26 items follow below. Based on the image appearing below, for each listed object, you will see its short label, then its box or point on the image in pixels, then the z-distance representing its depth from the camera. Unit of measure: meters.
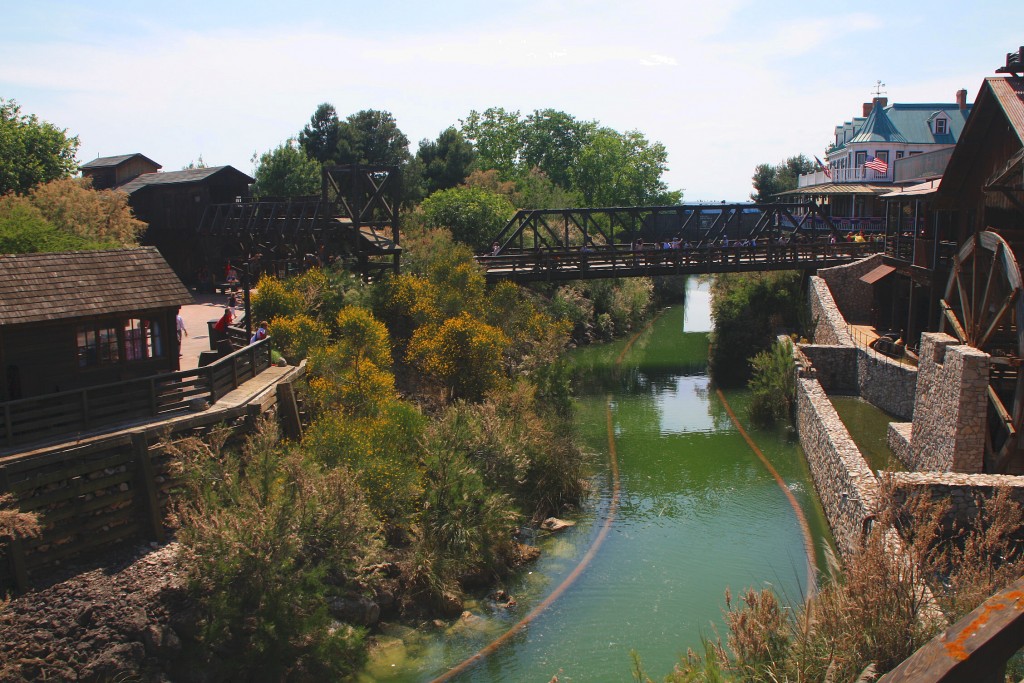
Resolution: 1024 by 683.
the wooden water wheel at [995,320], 18.64
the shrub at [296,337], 24.69
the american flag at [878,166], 51.23
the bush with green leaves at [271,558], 13.62
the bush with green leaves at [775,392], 30.91
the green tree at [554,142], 86.69
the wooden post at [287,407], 20.64
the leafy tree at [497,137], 85.38
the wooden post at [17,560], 13.56
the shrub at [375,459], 17.72
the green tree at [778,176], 96.81
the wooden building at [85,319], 16.38
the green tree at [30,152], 38.72
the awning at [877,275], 35.53
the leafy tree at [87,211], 30.02
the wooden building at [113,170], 47.66
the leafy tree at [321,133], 80.62
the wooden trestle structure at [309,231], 33.72
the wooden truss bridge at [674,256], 38.38
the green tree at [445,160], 73.31
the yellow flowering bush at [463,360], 25.30
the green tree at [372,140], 77.00
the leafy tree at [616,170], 81.25
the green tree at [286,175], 66.88
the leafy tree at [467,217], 47.81
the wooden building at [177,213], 41.38
